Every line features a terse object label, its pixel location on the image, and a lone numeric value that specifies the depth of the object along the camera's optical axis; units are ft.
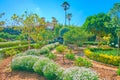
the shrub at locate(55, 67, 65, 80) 13.86
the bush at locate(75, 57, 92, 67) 18.92
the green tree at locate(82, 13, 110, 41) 46.75
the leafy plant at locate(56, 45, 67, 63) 33.57
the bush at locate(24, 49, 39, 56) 26.56
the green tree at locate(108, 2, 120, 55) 32.09
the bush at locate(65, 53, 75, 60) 26.13
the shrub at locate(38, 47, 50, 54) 32.40
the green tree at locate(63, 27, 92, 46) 41.06
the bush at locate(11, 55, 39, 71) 17.88
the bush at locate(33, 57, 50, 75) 16.29
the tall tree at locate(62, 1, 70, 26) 96.24
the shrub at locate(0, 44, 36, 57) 32.89
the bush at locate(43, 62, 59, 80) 14.50
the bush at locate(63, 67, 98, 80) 11.37
